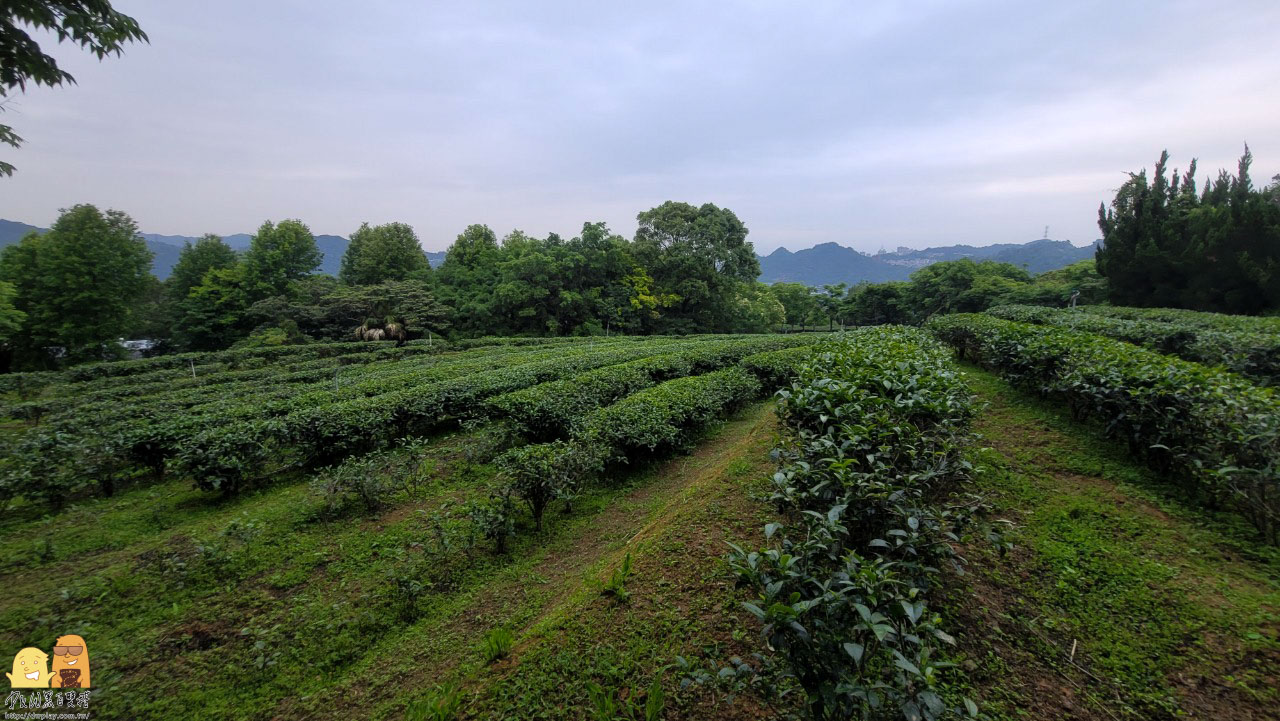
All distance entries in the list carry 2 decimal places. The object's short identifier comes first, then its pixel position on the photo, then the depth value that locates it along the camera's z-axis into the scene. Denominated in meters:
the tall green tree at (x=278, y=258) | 33.46
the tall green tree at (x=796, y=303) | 53.34
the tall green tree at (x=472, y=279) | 31.00
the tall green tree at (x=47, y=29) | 3.32
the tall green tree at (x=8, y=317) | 19.30
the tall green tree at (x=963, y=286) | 37.34
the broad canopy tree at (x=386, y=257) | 36.19
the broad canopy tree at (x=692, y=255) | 31.28
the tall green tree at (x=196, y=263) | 35.31
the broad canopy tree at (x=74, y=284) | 25.94
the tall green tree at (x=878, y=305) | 46.00
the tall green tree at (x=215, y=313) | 31.88
